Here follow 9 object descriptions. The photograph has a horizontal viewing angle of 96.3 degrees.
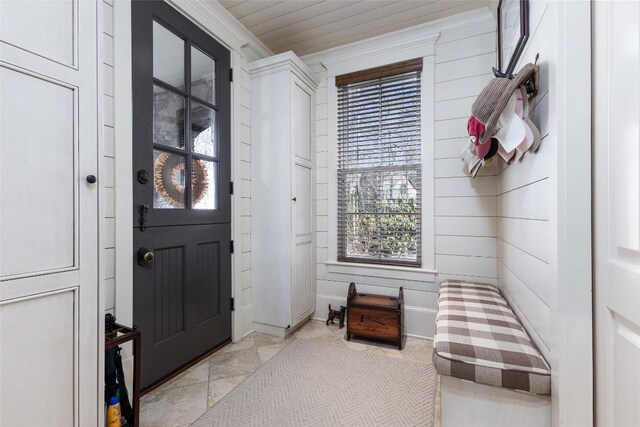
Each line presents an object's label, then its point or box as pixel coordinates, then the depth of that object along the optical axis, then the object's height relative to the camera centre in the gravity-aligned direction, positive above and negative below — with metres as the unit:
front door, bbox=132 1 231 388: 1.69 +0.16
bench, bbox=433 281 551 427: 1.05 -0.62
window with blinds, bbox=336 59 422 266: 2.57 +0.45
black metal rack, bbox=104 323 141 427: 1.30 -0.68
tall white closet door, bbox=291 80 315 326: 2.54 +0.07
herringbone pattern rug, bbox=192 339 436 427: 1.50 -1.07
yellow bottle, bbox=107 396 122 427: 1.23 -0.86
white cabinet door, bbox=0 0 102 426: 0.88 -0.01
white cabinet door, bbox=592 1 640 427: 0.74 +0.01
